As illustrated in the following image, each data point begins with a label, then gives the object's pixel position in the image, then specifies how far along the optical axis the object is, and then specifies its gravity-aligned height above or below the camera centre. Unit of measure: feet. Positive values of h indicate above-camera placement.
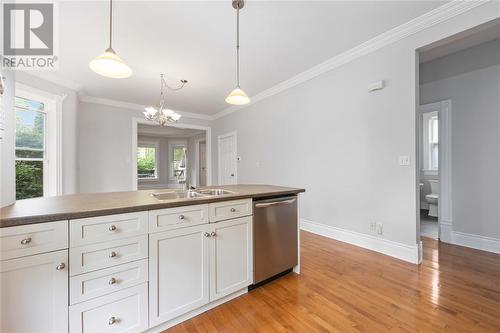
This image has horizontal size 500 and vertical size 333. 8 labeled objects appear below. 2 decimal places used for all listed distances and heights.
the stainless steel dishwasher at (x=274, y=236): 6.13 -2.17
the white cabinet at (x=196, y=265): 4.53 -2.40
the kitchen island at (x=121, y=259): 3.31 -1.82
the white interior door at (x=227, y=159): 18.43 +0.72
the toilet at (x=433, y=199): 13.23 -2.07
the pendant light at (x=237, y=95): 6.66 +2.46
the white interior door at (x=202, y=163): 26.63 +0.51
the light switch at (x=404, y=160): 7.89 +0.23
